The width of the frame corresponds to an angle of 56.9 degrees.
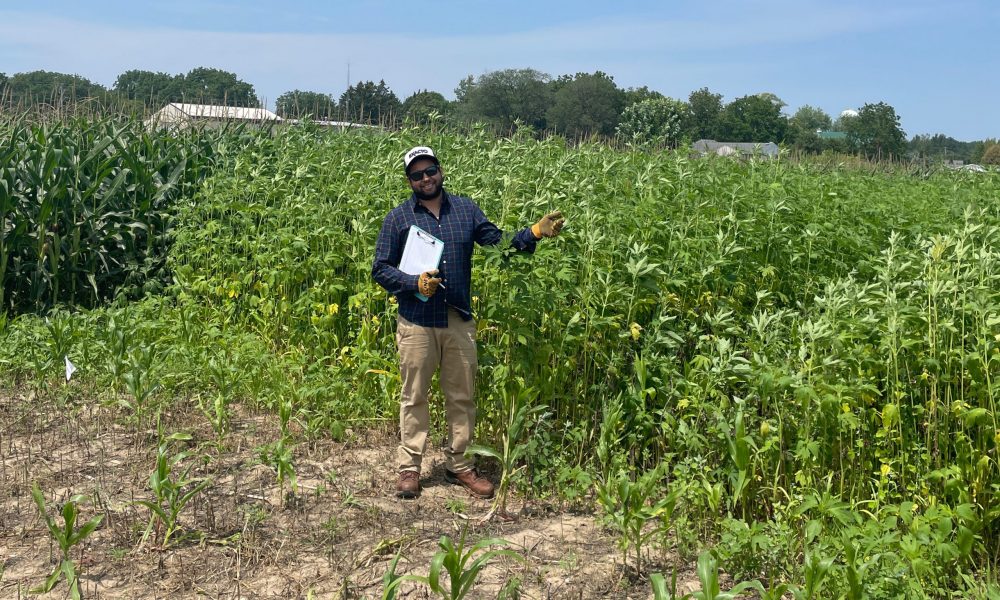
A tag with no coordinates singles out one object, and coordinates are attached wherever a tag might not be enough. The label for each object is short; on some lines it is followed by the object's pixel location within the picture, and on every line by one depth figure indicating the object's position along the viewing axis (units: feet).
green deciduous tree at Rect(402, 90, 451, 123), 219.16
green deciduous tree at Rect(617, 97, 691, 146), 216.95
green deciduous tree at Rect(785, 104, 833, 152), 349.33
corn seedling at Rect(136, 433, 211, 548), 13.28
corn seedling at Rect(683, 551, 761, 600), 10.43
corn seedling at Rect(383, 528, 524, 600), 10.91
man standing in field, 15.42
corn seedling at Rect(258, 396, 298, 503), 15.01
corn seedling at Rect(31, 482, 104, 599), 11.76
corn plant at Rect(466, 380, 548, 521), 15.29
